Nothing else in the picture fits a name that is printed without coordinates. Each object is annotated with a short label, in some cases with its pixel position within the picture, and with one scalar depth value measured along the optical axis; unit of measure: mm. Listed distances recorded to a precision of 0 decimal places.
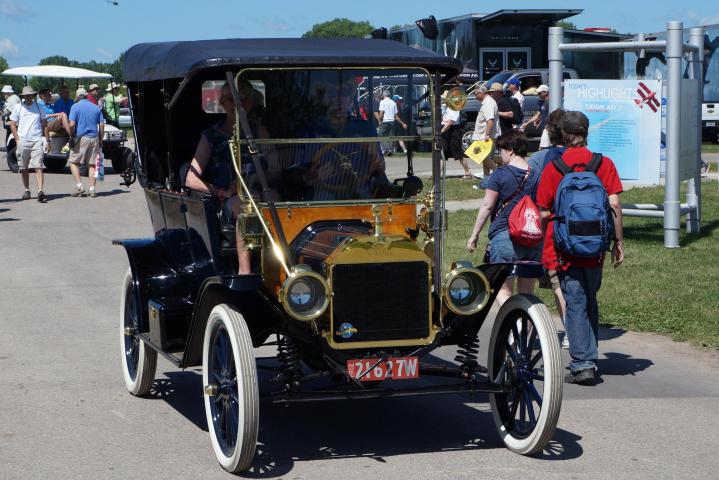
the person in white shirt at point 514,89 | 23194
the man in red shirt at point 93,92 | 21594
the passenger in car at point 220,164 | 6375
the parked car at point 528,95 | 26219
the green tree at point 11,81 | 81750
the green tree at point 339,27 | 151250
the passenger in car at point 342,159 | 6426
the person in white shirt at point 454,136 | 20297
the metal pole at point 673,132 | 12545
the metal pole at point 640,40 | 13727
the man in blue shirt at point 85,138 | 19672
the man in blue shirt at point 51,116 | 21234
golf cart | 23094
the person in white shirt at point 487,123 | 18625
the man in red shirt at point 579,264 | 7441
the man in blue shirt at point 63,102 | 22812
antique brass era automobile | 5699
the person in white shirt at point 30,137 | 18625
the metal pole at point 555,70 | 12711
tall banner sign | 12859
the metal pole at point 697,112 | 13789
